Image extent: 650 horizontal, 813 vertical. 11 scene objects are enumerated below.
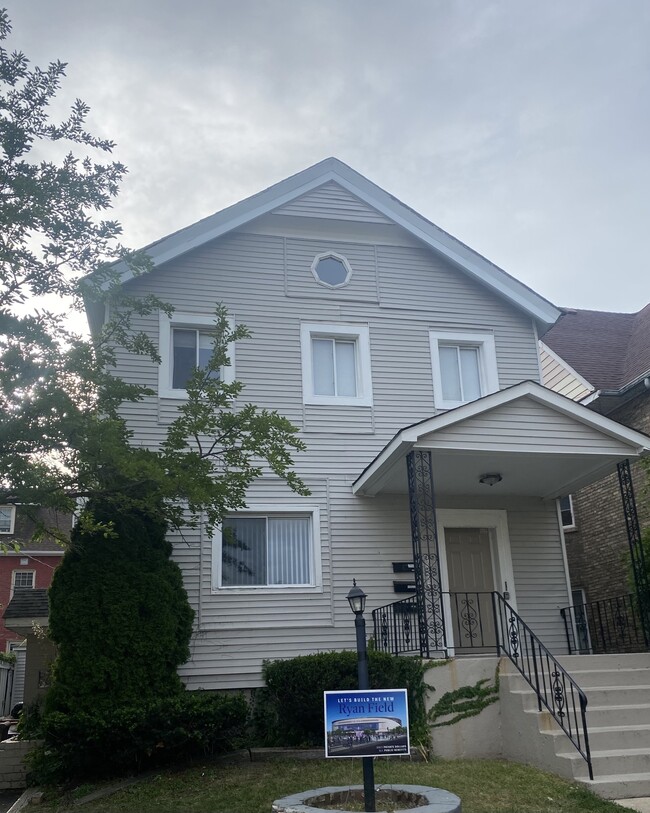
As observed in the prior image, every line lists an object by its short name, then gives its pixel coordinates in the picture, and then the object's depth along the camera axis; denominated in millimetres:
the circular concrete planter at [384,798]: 5742
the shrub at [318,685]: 9742
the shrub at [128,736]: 8969
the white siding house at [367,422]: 11312
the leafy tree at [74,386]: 8367
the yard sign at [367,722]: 6195
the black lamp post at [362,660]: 6109
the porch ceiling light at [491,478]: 12219
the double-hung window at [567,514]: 17922
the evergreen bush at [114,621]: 9555
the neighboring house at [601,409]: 16078
